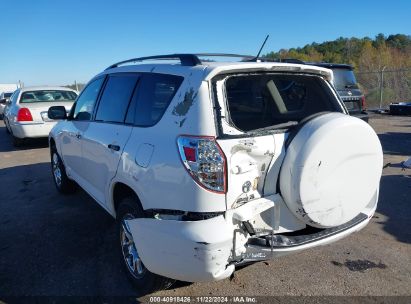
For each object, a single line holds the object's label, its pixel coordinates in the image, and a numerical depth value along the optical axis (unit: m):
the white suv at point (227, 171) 2.54
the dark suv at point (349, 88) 9.05
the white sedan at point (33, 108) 9.80
